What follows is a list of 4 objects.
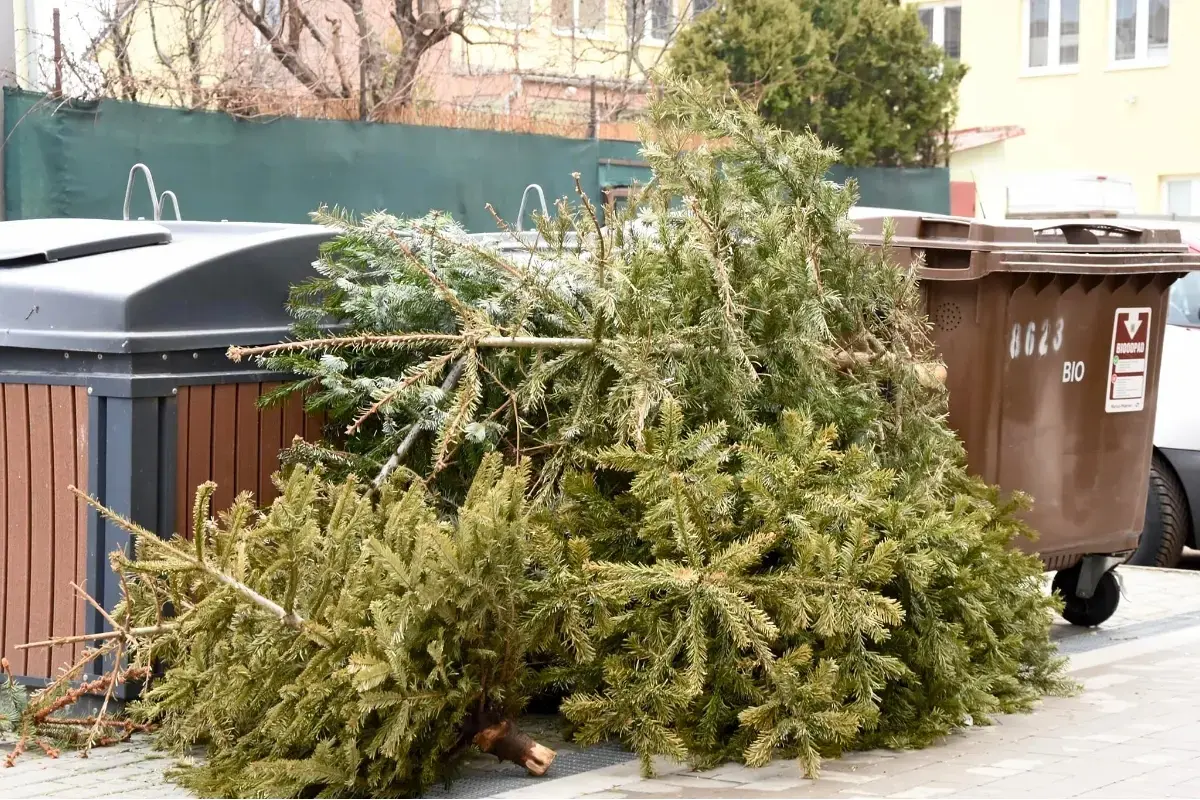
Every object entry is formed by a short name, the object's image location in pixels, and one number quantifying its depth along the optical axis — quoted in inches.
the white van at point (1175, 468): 316.5
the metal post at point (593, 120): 536.1
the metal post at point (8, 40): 405.4
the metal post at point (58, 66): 401.7
